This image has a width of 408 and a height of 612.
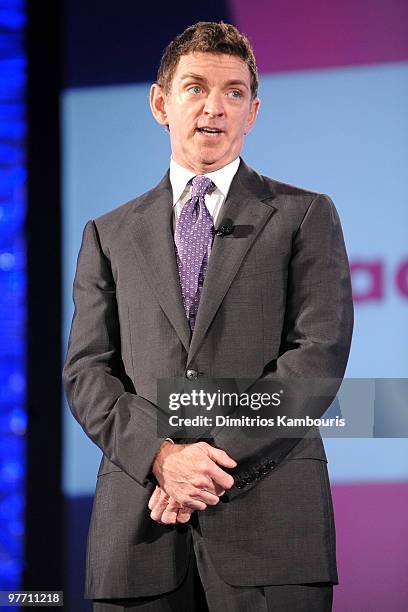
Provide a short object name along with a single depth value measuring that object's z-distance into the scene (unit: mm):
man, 4207
